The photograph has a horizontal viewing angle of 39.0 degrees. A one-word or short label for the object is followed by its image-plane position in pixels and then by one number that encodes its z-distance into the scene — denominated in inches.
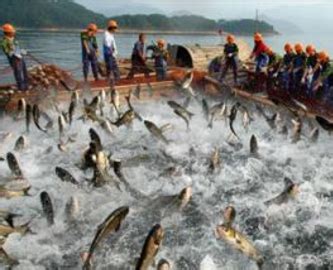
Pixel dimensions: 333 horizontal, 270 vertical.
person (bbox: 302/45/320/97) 696.3
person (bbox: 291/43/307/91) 710.5
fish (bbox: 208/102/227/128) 605.3
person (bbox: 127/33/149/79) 808.3
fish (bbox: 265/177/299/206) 400.5
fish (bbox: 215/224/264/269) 312.5
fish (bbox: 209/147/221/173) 487.9
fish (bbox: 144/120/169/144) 540.8
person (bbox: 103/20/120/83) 725.3
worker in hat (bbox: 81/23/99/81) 728.3
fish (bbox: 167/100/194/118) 598.5
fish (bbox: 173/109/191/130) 599.8
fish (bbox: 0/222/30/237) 323.1
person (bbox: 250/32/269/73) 785.6
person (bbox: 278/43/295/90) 723.4
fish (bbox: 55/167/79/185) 430.0
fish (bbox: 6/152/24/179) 451.5
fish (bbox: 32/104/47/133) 566.6
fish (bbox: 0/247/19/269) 319.3
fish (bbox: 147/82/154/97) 748.6
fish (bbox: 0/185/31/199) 390.0
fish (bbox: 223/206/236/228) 339.4
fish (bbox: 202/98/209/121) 620.4
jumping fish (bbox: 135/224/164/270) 273.1
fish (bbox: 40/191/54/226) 376.2
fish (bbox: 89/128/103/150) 474.4
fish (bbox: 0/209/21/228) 339.9
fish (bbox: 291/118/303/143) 561.3
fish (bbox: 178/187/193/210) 378.9
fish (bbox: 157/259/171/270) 287.6
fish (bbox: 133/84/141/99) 716.7
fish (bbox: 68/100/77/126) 566.3
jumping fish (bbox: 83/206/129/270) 300.0
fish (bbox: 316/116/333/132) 577.7
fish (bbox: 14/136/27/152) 536.1
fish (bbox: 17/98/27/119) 621.9
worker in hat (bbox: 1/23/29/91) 656.4
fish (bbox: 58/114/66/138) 560.4
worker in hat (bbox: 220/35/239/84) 776.3
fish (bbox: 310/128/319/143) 565.3
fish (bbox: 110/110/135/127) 548.4
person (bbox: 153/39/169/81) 797.9
